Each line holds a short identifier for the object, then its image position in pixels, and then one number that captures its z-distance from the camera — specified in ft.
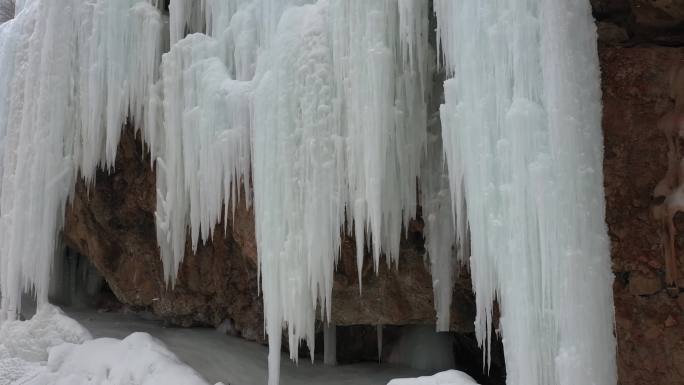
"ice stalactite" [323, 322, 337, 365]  23.65
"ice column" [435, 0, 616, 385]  12.16
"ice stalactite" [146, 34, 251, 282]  18.90
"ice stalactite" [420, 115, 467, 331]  17.04
